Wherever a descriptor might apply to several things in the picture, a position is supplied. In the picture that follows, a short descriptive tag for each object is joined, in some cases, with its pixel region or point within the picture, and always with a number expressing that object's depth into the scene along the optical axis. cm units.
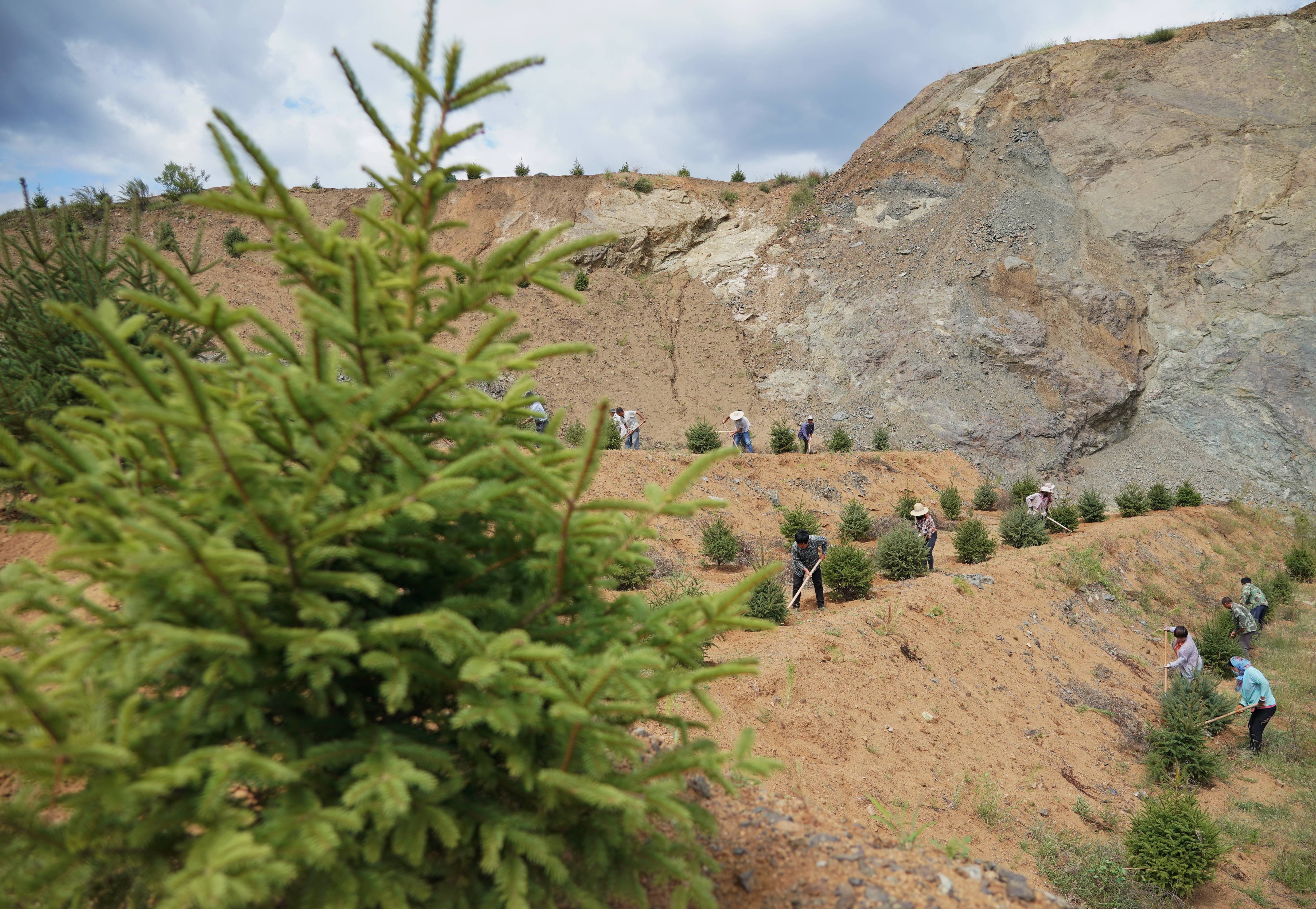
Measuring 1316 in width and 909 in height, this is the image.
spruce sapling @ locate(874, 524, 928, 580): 1223
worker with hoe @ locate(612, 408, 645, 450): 1861
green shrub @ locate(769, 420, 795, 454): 2006
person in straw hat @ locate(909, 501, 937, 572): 1298
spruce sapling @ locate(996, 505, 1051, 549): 1534
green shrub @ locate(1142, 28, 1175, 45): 2931
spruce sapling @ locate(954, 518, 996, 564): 1382
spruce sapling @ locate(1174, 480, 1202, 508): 2044
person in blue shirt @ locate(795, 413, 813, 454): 2105
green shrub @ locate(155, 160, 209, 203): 3169
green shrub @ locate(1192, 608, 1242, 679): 1198
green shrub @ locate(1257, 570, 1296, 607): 1552
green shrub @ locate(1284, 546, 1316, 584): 1745
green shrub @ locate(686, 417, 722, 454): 1891
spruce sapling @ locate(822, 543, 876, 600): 1092
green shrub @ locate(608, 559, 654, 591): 1023
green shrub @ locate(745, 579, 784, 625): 981
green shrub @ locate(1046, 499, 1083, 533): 1683
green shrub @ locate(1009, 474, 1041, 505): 1944
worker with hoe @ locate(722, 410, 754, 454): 1873
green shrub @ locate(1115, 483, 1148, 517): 1898
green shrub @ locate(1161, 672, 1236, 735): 933
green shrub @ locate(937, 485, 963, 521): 1785
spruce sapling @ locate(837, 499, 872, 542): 1481
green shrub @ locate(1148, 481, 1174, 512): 1966
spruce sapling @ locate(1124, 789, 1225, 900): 639
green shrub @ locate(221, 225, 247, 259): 2266
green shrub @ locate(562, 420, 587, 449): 1515
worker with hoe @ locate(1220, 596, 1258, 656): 1245
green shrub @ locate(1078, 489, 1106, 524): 1819
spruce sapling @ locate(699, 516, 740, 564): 1248
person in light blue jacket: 920
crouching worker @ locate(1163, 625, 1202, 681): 1005
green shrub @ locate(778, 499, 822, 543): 1347
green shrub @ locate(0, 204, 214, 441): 695
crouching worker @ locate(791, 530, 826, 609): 1054
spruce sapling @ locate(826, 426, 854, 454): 2042
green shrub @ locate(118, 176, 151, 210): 2660
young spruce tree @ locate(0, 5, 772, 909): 197
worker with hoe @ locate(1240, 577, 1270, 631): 1305
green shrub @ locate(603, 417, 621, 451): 1619
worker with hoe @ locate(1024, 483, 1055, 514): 1662
